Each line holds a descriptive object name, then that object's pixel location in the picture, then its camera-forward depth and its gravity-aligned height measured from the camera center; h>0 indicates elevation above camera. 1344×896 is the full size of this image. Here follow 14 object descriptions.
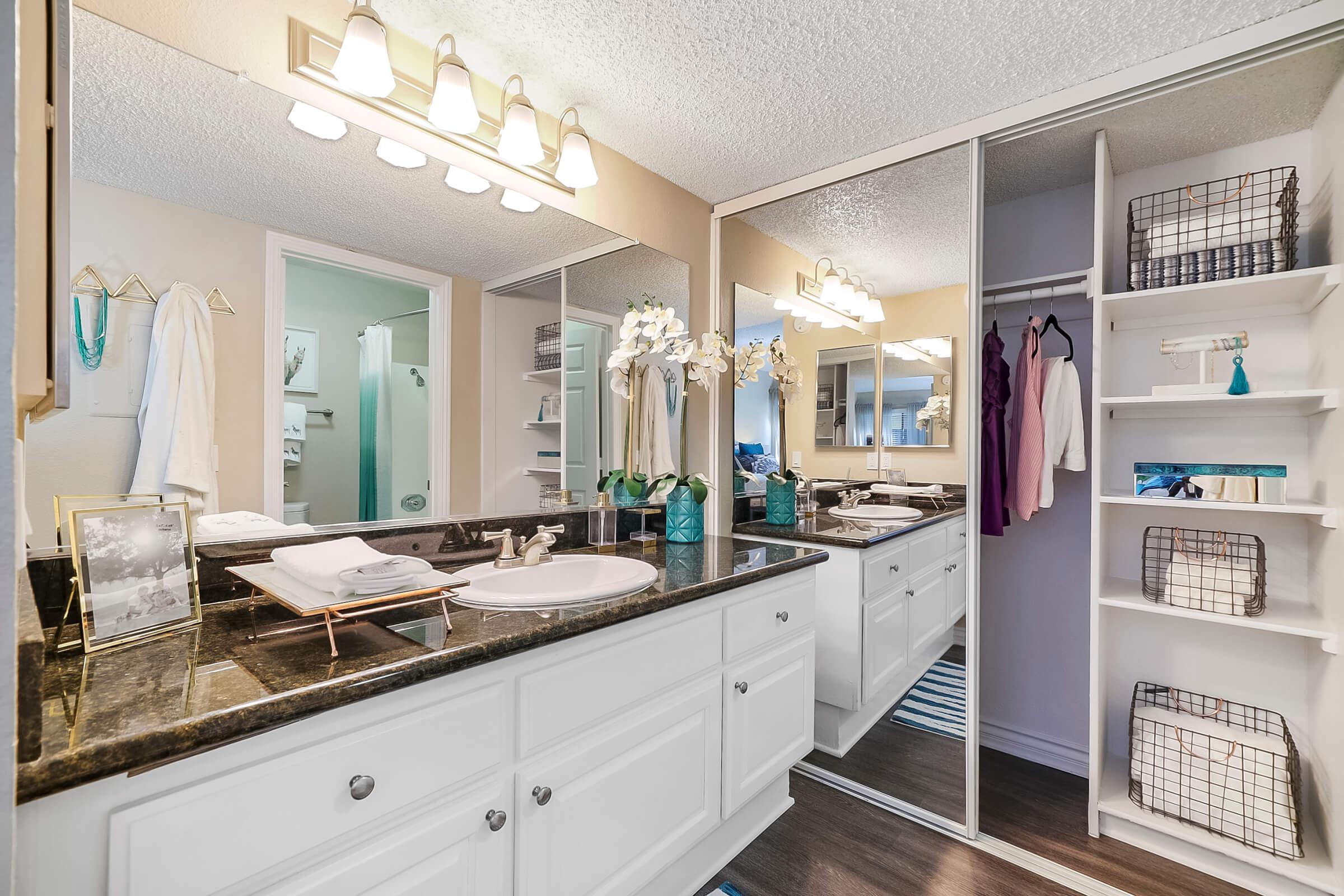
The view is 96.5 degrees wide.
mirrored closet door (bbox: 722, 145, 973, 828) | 2.10 +0.04
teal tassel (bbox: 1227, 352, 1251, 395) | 1.66 +0.19
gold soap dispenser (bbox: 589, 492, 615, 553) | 2.02 -0.27
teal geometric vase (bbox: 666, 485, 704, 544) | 2.09 -0.24
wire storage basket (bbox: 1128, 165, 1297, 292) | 1.69 +0.65
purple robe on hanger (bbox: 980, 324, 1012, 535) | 2.13 +0.03
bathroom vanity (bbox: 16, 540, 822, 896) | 0.71 -0.48
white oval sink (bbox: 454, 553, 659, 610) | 1.28 -0.33
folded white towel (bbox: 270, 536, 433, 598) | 1.04 -0.22
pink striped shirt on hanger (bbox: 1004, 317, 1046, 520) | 2.13 +0.05
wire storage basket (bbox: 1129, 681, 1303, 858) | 1.65 -0.92
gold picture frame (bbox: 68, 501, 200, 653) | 0.94 -0.21
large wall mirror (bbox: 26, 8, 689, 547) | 1.13 +0.32
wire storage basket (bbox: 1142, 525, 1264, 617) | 1.72 -0.36
